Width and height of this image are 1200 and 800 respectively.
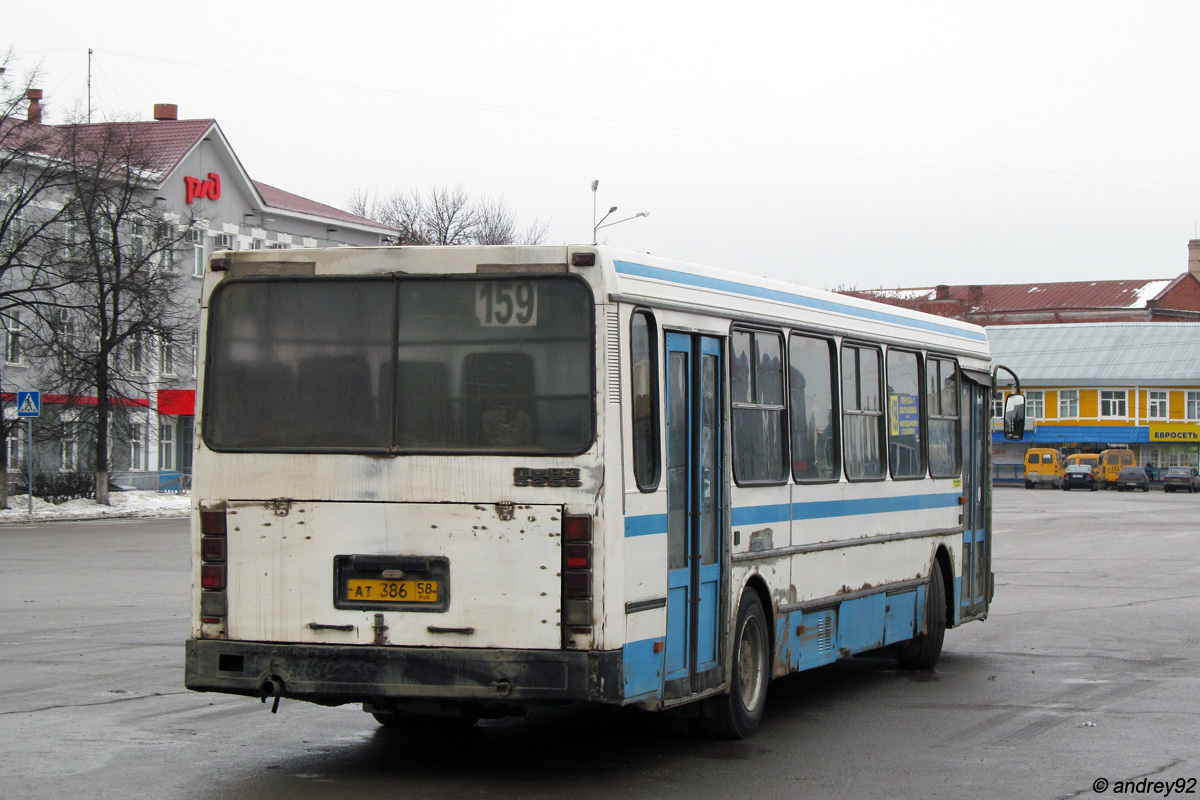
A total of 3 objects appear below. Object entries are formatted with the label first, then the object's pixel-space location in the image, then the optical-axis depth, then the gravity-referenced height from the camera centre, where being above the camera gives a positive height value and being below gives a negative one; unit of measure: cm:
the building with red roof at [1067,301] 11825 +1261
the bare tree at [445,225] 7150 +1140
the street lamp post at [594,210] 3146 +578
